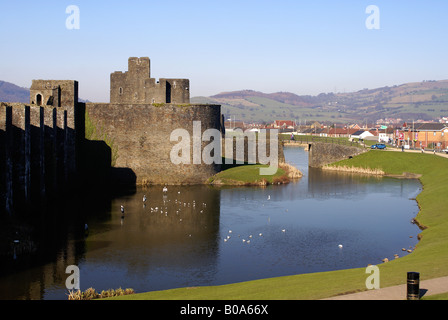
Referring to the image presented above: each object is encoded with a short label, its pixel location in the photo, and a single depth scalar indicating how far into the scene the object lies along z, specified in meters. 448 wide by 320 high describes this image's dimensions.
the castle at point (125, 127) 54.38
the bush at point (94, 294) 24.42
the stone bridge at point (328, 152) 88.81
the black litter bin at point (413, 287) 18.75
